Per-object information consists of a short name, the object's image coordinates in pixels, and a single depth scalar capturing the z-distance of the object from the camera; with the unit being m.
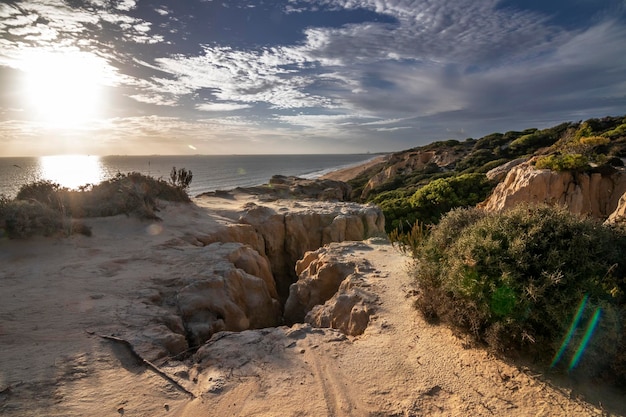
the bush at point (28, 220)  8.23
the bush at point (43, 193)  10.51
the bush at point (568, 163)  14.81
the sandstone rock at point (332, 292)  5.93
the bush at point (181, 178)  16.77
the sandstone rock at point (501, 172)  22.57
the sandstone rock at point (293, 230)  13.27
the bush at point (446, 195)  20.50
